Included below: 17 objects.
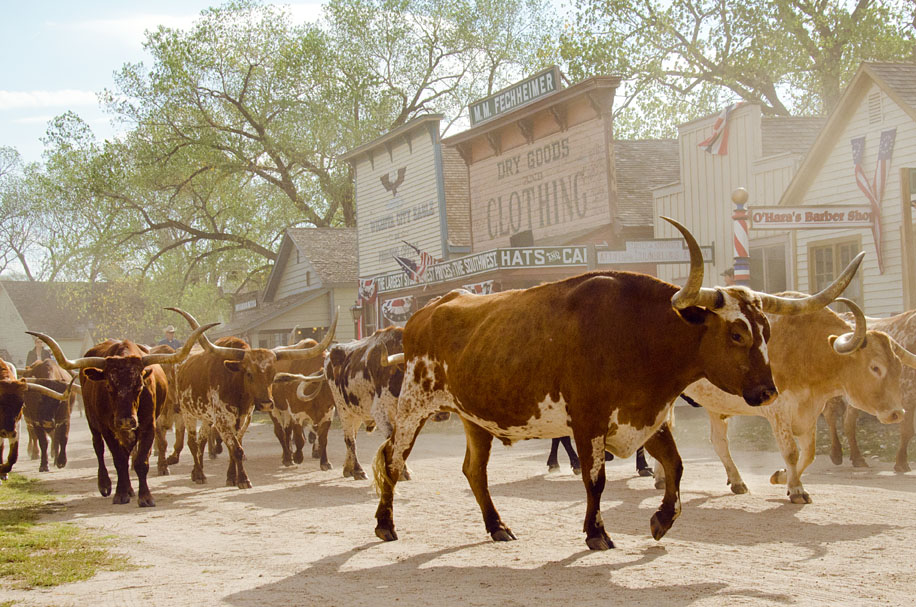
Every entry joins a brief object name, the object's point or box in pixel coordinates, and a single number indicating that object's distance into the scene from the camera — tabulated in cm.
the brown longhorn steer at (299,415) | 1411
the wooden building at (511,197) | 2258
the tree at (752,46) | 2931
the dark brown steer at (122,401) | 1077
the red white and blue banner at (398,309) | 2789
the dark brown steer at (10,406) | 1288
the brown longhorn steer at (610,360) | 636
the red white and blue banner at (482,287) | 2244
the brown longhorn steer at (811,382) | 889
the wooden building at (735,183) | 1998
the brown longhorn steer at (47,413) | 1555
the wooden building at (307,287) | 3709
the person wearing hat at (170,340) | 2072
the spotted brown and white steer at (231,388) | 1257
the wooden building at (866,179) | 1702
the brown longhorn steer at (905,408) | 1076
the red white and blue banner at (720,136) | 2064
